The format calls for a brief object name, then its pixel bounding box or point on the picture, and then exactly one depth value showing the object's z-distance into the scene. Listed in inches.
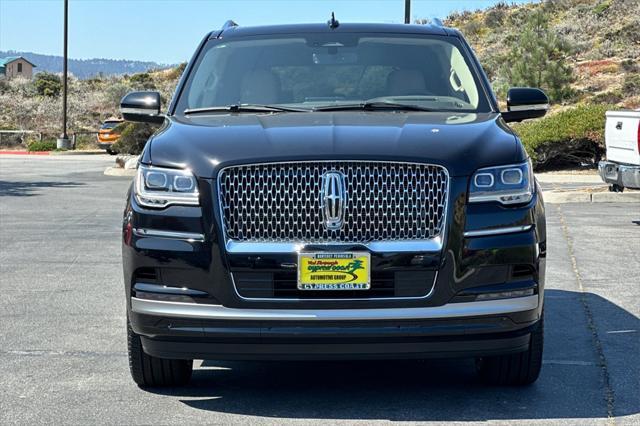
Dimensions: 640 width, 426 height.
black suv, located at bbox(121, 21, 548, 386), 207.5
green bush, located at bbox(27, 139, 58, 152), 1792.6
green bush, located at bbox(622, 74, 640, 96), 1585.9
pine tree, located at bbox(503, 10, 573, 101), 1416.1
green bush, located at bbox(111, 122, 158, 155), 1416.1
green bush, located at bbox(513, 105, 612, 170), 877.8
